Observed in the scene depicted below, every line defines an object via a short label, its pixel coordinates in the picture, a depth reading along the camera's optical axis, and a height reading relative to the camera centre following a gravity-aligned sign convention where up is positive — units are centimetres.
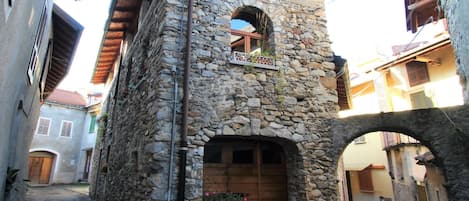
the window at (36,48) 529 +216
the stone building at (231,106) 500 +115
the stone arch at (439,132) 495 +65
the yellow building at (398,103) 991 +245
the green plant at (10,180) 524 -20
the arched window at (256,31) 626 +295
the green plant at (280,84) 588 +164
